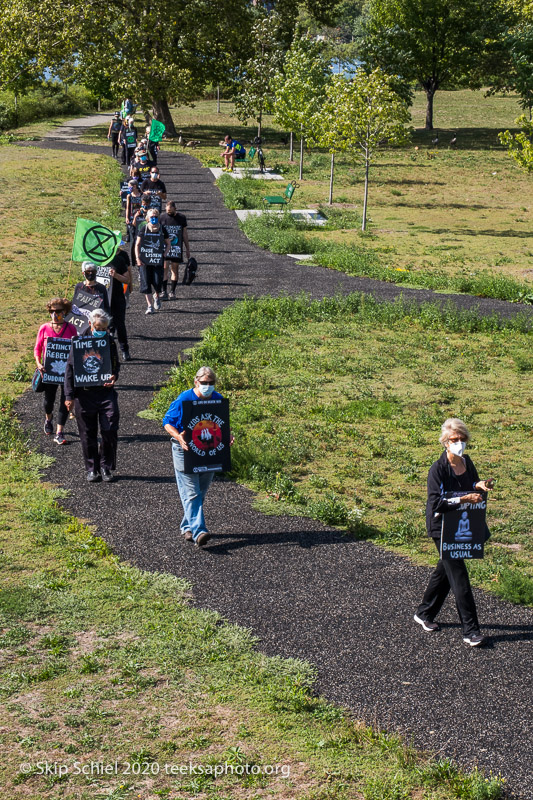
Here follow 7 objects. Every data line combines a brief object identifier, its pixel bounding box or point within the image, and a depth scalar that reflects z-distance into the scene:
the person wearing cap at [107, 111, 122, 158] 41.62
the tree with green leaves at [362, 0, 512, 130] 56.88
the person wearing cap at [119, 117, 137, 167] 38.62
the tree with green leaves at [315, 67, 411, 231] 28.62
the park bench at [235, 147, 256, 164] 43.59
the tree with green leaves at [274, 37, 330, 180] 35.28
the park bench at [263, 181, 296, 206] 31.11
